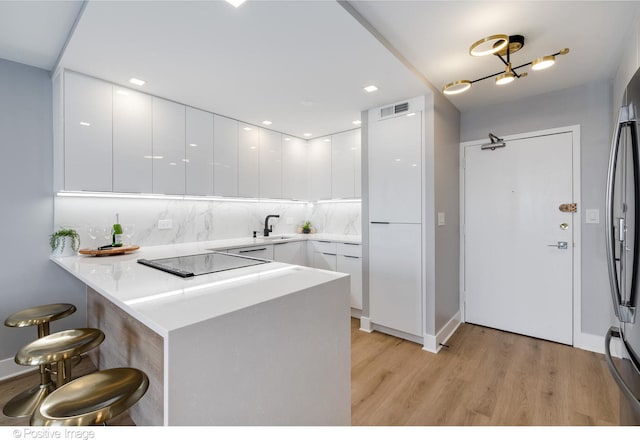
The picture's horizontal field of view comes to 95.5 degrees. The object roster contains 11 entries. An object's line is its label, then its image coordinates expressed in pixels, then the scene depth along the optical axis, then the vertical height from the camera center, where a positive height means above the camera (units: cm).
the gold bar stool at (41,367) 178 -91
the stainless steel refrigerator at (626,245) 101 -11
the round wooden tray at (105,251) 227 -25
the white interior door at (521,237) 279 -21
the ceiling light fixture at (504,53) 176 +105
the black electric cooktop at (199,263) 164 -29
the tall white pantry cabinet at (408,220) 272 -3
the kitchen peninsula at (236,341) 96 -50
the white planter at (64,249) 235 -23
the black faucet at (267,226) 392 -10
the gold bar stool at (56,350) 138 -64
